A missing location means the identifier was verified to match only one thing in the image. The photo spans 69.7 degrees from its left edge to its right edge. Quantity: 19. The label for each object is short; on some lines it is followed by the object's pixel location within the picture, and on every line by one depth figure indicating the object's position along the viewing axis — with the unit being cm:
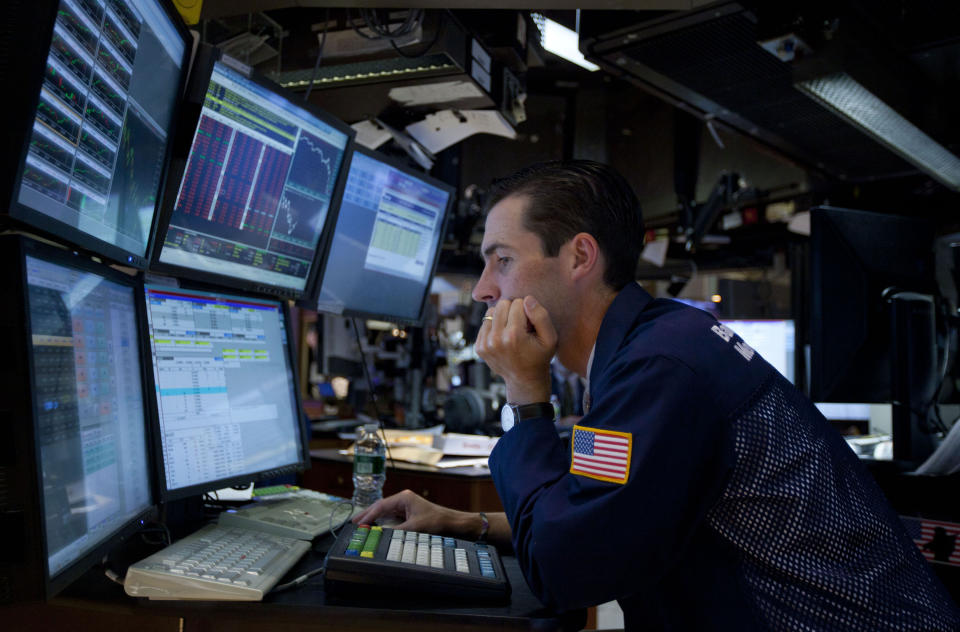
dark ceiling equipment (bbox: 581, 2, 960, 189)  229
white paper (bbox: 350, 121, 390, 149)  234
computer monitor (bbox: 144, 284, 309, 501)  109
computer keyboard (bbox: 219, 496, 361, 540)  118
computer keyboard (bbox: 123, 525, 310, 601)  84
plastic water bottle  175
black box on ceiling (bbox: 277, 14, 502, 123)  195
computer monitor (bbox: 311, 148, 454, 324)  174
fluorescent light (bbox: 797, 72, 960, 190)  239
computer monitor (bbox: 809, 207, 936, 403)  206
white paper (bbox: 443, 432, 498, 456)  225
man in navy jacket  85
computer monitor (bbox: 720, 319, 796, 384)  365
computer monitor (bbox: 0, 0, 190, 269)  69
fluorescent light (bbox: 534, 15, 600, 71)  260
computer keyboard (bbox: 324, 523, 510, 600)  89
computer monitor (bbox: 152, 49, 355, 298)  120
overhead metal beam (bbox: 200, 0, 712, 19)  157
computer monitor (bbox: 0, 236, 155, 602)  68
